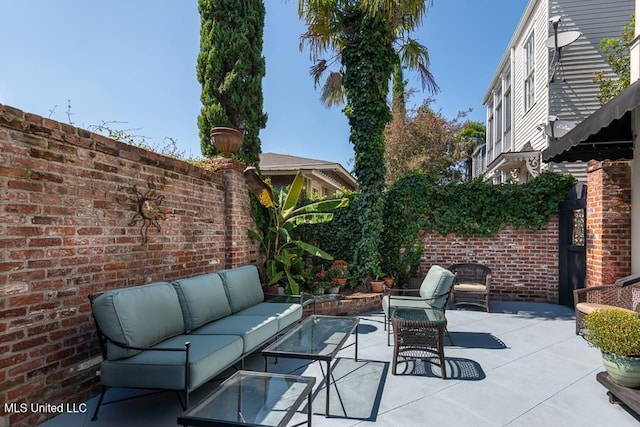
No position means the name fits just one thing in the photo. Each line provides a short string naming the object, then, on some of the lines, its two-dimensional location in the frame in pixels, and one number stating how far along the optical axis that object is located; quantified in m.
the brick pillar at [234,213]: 5.80
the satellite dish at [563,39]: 8.07
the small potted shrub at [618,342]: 3.02
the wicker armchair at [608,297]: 4.78
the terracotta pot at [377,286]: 7.41
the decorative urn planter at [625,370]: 3.01
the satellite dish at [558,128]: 7.28
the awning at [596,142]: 4.17
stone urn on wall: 5.70
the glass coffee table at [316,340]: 3.21
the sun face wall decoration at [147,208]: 3.86
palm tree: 7.35
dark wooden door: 6.69
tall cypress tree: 6.90
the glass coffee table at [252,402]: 2.08
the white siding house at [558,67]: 8.52
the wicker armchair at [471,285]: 6.90
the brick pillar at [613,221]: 5.72
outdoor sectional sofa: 2.81
